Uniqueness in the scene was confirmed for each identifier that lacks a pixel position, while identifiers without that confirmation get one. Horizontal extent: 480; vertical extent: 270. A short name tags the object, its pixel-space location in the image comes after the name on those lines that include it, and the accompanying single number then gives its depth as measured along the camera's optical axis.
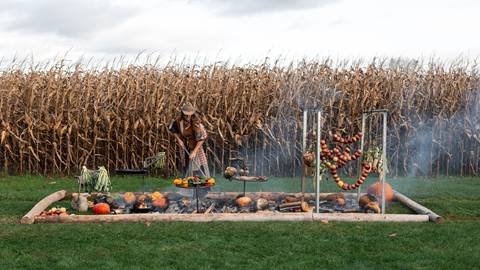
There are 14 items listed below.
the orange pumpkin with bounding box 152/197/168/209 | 10.26
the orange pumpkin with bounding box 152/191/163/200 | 10.58
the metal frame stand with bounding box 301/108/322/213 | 9.03
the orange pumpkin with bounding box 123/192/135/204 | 10.78
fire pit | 9.12
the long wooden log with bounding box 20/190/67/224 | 9.12
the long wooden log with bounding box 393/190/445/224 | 9.42
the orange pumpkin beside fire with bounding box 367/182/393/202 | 10.86
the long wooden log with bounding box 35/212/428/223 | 9.08
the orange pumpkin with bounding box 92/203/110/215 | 9.95
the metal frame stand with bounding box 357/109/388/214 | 9.25
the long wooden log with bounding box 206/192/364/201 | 11.23
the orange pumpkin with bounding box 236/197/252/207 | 10.30
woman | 10.72
